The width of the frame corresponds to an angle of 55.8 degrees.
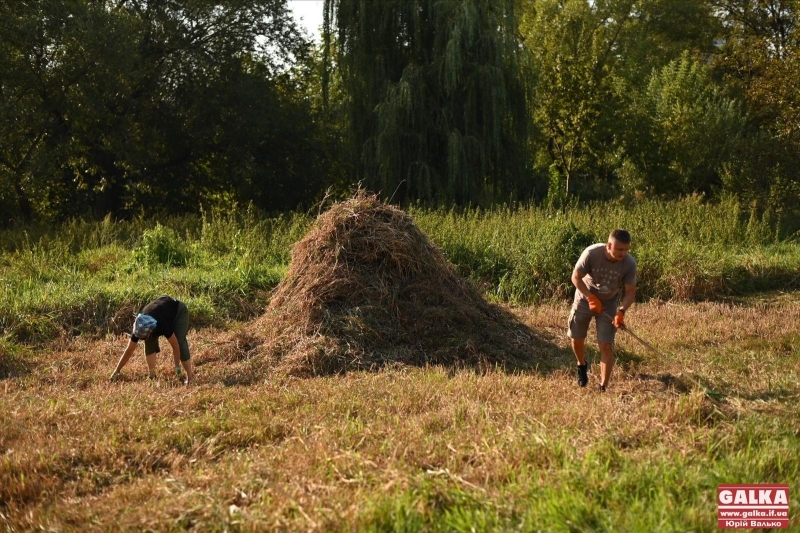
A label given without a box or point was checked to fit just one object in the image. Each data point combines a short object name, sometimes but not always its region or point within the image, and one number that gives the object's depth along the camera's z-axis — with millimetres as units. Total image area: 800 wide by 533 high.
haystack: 8414
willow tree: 20625
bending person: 7648
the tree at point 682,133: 26031
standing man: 6988
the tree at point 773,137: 19625
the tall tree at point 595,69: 27234
